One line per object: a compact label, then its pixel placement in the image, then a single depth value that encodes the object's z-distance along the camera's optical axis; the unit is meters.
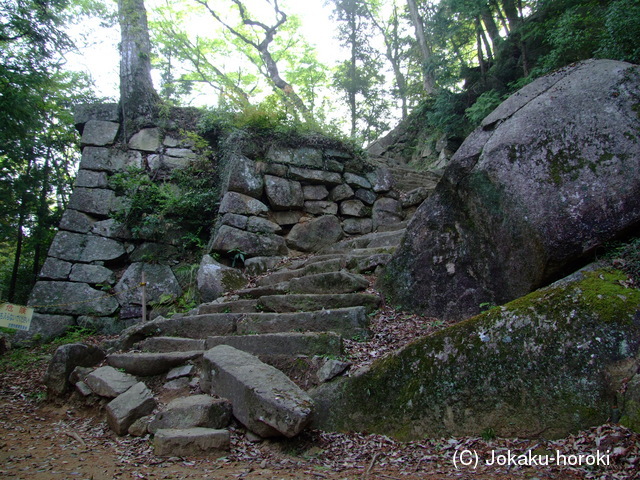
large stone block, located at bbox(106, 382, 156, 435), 3.29
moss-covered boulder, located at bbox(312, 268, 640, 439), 2.41
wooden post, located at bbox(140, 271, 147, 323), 5.66
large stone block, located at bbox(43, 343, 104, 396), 4.16
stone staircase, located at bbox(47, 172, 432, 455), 2.88
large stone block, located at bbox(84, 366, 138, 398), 3.75
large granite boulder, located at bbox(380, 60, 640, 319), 3.35
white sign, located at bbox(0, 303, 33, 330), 4.32
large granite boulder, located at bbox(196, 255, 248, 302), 6.00
